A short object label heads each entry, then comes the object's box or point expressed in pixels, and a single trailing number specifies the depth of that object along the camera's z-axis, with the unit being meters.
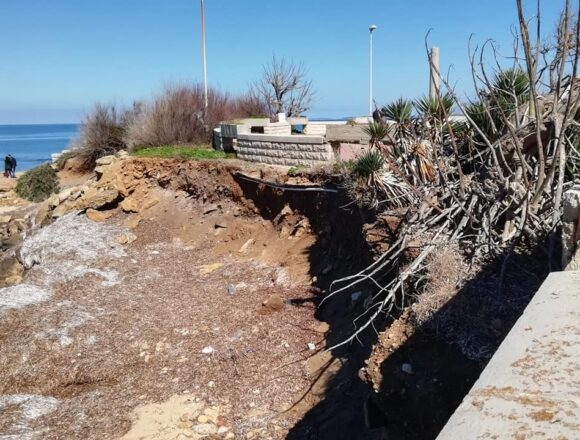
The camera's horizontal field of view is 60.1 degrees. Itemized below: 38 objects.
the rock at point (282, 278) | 10.32
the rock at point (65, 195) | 17.48
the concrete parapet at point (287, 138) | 12.12
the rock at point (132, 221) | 15.15
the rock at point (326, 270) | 9.86
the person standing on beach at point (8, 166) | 29.05
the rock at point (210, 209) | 14.34
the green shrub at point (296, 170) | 12.10
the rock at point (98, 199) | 15.98
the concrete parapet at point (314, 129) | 17.40
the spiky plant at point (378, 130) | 8.00
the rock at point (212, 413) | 6.55
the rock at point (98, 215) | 15.70
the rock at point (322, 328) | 8.38
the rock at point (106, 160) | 18.02
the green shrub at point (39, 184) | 22.88
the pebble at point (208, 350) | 8.18
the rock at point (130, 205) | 15.88
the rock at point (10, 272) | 12.38
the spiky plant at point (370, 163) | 7.98
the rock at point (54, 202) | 17.58
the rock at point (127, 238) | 14.10
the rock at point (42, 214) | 17.78
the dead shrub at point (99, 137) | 23.34
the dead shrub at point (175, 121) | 19.05
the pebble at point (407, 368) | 4.30
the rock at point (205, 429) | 6.29
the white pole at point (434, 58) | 9.40
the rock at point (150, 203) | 15.88
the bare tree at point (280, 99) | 26.00
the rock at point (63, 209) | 16.50
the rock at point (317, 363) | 7.31
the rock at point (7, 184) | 25.02
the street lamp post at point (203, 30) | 25.01
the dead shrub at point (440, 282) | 4.67
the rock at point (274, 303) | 9.28
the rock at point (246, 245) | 12.43
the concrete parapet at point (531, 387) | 1.39
